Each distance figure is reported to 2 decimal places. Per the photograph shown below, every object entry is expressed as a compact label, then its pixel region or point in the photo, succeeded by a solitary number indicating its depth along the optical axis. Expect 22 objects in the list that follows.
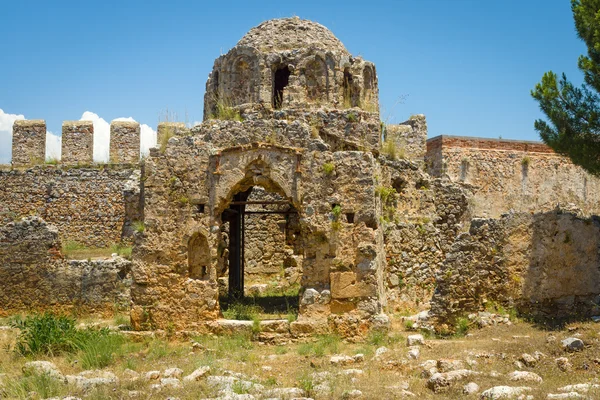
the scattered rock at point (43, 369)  9.34
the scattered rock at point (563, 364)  9.24
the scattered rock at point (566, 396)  7.71
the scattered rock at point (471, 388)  8.41
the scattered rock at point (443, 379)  8.77
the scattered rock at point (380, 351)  10.75
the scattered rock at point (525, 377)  8.73
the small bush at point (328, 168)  12.34
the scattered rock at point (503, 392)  7.93
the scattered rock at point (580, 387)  8.07
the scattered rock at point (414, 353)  10.41
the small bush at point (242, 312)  13.27
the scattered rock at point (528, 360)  9.58
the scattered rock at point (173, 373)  9.69
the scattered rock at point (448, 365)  9.51
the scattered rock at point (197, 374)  9.40
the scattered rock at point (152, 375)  9.52
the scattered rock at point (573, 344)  9.88
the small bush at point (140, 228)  12.80
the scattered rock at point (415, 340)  11.33
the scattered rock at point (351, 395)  8.40
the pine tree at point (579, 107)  13.09
